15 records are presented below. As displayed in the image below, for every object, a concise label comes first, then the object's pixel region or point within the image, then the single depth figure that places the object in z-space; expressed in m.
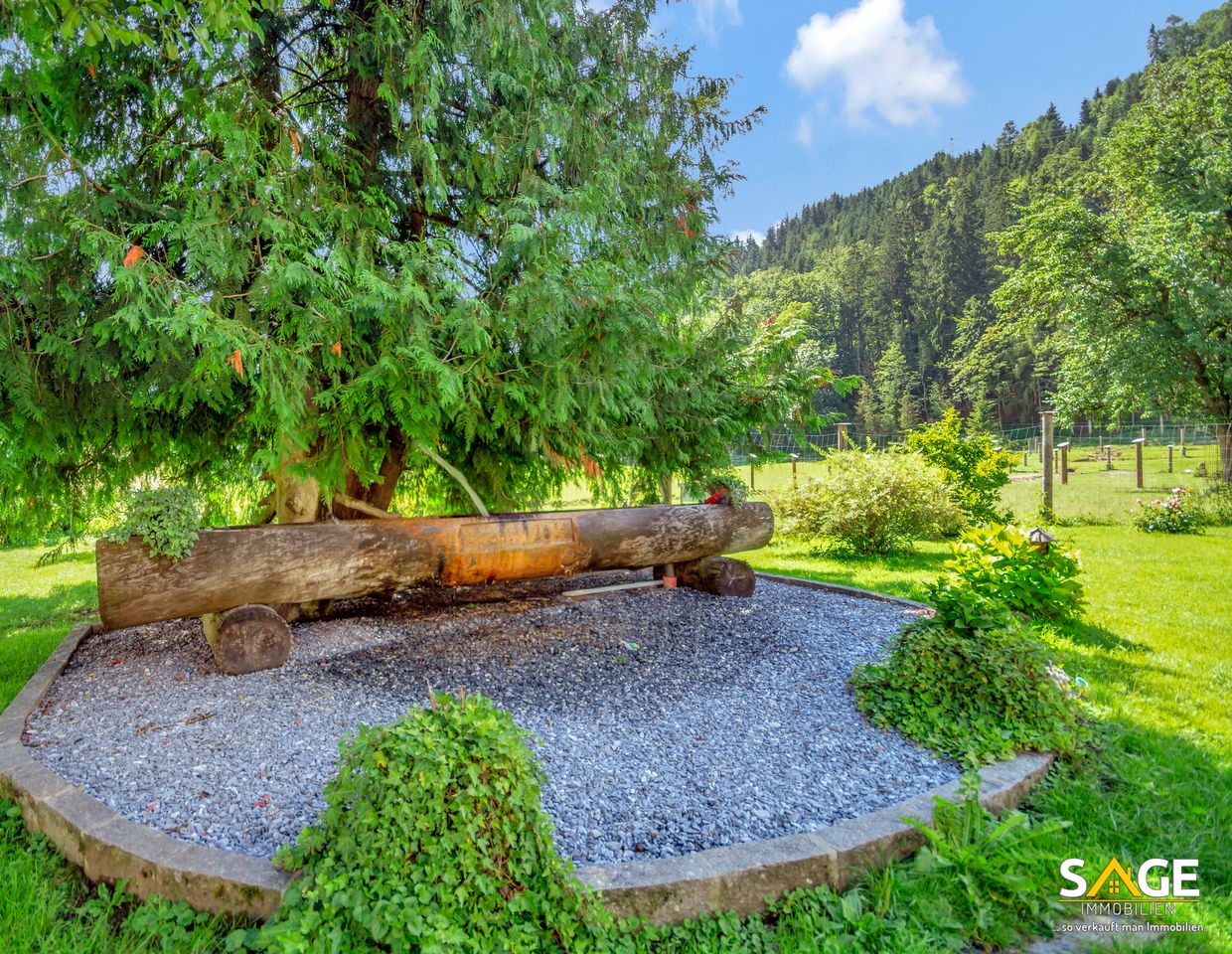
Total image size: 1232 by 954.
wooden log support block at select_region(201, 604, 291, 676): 3.44
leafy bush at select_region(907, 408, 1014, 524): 9.79
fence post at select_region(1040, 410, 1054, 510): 9.79
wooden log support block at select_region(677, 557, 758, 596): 5.16
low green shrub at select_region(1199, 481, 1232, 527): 10.26
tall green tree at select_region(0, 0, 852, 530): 2.92
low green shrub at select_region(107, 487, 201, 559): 3.28
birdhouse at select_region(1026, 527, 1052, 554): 5.14
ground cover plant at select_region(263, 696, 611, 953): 1.51
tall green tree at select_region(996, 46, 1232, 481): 14.04
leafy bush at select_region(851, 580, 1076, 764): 2.68
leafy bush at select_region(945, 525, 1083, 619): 4.83
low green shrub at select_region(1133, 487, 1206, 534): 9.79
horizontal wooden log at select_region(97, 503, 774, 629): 3.30
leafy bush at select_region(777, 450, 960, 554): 8.74
